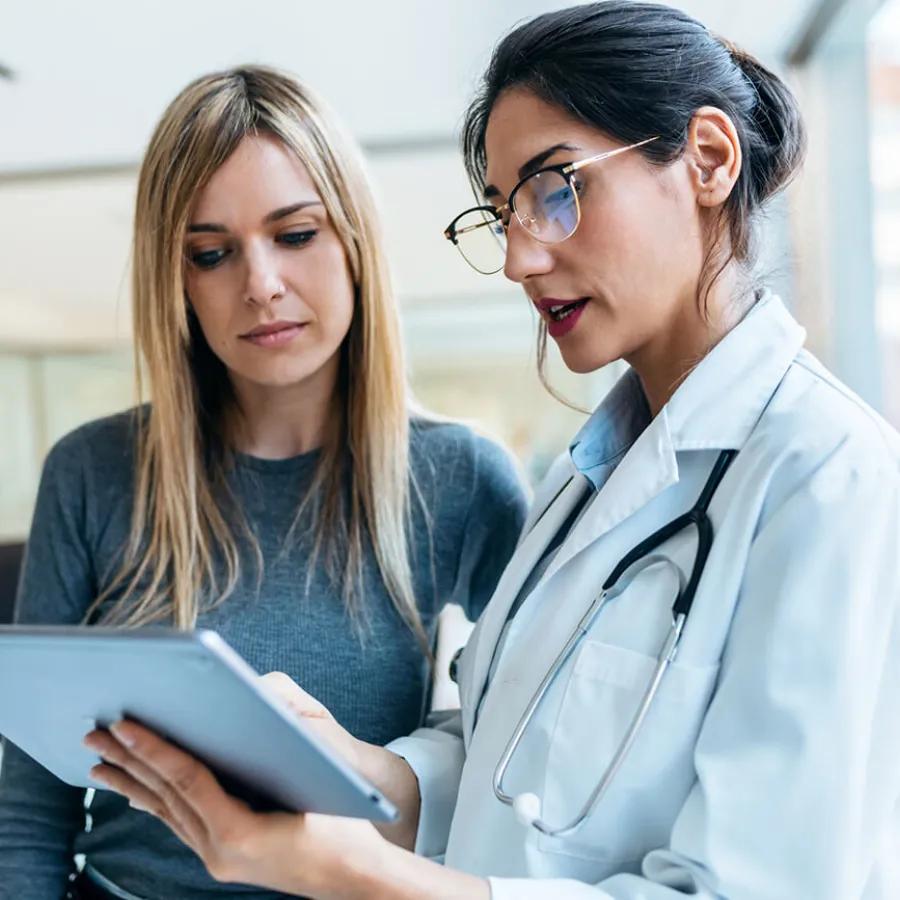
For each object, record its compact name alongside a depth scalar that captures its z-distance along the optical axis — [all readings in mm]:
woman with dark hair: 729
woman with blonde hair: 1255
